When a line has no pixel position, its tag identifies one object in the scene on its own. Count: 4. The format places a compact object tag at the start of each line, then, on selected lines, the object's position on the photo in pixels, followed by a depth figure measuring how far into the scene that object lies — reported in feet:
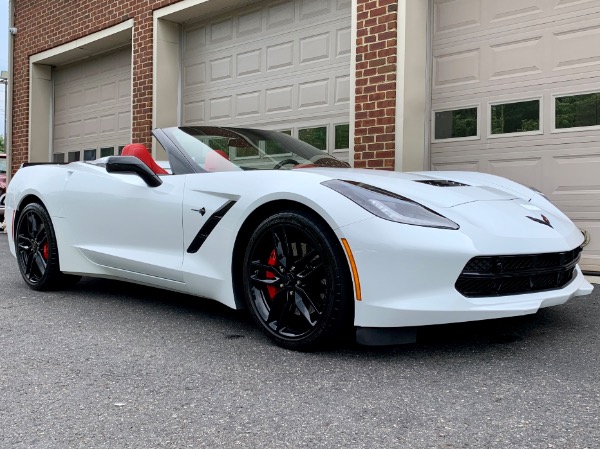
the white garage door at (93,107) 34.35
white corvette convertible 8.85
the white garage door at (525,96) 17.89
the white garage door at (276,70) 24.11
